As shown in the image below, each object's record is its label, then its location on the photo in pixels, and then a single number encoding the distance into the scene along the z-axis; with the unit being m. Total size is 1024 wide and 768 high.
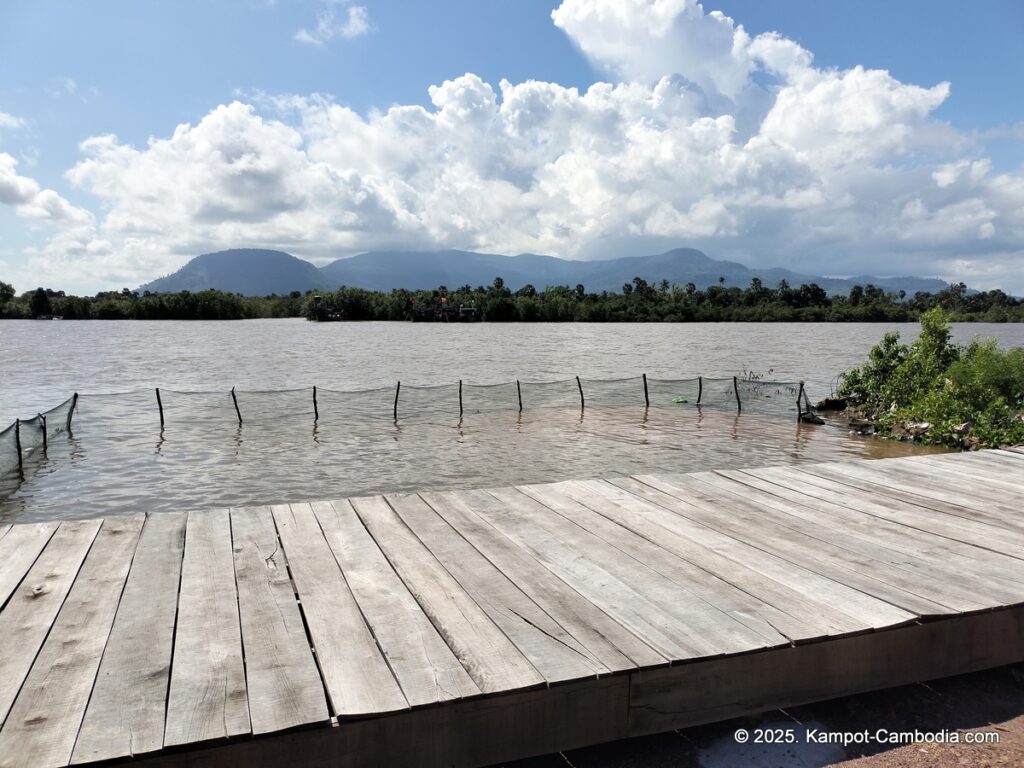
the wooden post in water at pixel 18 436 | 14.91
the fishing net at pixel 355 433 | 15.05
